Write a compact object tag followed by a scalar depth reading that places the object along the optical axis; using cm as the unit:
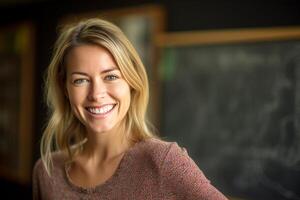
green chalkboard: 229
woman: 123
